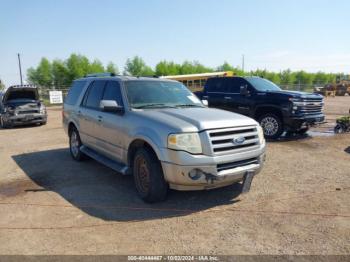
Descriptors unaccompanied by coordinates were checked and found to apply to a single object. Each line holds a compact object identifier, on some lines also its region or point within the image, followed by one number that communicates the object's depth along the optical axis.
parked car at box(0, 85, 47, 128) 14.49
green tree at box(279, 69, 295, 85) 114.12
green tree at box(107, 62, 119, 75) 82.94
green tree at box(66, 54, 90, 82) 73.61
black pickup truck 9.45
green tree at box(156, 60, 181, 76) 87.24
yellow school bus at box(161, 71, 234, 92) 37.31
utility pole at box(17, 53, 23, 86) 50.38
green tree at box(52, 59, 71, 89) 74.11
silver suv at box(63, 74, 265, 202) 4.15
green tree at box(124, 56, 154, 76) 87.07
